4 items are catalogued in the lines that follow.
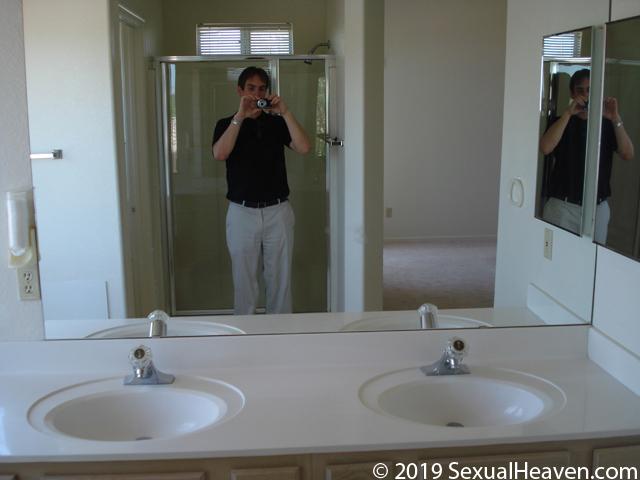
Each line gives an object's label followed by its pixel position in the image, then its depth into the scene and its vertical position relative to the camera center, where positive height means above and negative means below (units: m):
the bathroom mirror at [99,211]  1.49 -0.18
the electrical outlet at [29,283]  1.53 -0.38
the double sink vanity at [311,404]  1.16 -0.62
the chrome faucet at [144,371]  1.42 -0.58
